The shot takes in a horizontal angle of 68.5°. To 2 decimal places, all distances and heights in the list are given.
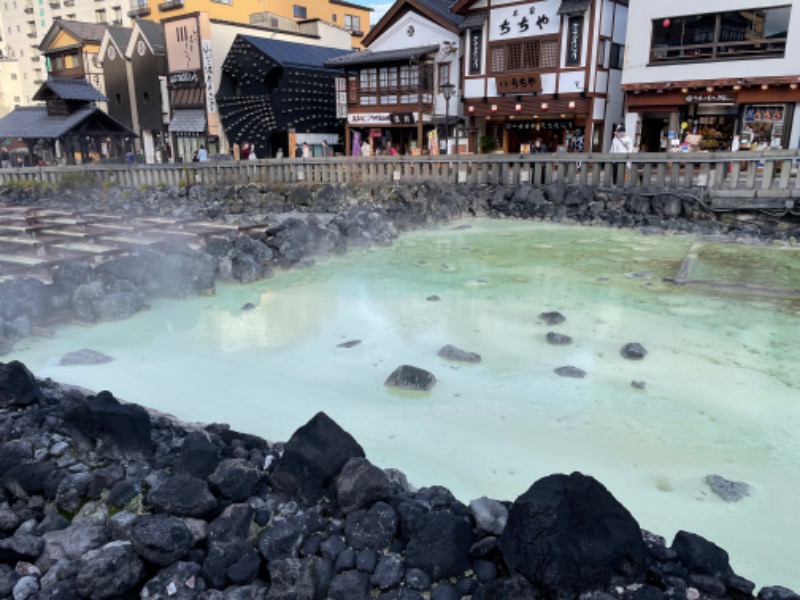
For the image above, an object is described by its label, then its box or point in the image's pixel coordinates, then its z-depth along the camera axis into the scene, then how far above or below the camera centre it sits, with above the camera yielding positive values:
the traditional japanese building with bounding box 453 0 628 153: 25.41 +3.55
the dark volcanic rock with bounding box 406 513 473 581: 3.42 -2.30
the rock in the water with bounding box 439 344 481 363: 8.10 -2.79
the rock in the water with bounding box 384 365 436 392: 7.14 -2.74
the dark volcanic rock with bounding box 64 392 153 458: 4.65 -2.17
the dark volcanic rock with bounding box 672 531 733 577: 3.25 -2.23
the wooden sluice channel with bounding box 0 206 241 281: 13.16 -2.36
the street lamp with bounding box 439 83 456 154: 26.03 +2.48
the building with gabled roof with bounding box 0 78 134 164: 28.53 +1.42
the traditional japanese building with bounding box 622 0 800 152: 21.53 +2.80
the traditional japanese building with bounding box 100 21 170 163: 39.16 +4.54
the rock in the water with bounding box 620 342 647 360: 8.14 -2.75
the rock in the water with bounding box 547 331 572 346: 8.67 -2.75
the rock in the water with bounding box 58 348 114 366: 7.96 -2.77
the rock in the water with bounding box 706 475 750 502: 5.03 -2.87
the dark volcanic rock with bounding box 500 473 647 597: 3.09 -2.06
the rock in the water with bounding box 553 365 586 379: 7.51 -2.79
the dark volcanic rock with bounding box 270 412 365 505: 4.11 -2.16
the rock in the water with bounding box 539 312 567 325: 9.67 -2.73
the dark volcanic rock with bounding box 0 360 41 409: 5.51 -2.17
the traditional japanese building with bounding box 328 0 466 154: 29.45 +3.63
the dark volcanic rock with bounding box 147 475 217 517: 3.81 -2.22
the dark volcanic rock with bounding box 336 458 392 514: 3.88 -2.19
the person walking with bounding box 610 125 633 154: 20.39 +0.13
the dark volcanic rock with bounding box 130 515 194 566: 3.44 -2.24
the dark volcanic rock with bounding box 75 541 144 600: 3.29 -2.34
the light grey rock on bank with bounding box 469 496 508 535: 3.68 -2.27
